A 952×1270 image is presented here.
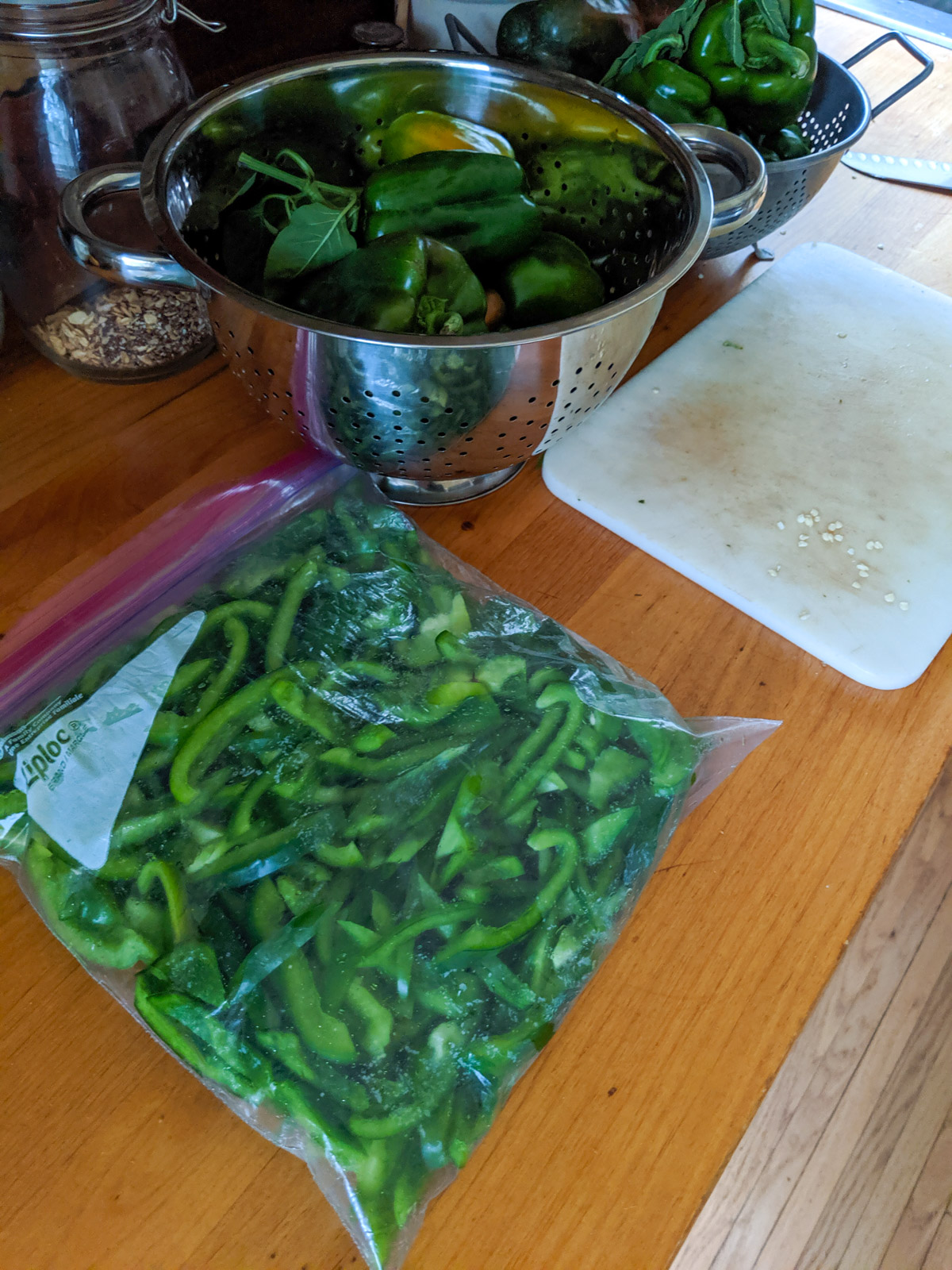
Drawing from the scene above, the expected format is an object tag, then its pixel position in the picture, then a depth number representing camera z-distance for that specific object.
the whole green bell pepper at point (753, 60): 0.77
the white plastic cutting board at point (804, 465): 0.66
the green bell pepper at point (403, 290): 0.50
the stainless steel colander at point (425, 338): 0.49
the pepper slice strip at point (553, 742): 0.46
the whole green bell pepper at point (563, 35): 0.76
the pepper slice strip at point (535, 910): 0.42
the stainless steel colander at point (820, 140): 0.76
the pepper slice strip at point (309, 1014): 0.39
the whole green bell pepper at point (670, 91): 0.75
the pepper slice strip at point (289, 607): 0.49
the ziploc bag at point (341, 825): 0.40
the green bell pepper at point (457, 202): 0.56
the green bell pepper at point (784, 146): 0.80
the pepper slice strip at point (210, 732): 0.44
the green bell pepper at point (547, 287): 0.57
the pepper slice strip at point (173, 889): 0.41
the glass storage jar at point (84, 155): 0.58
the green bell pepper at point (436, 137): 0.61
